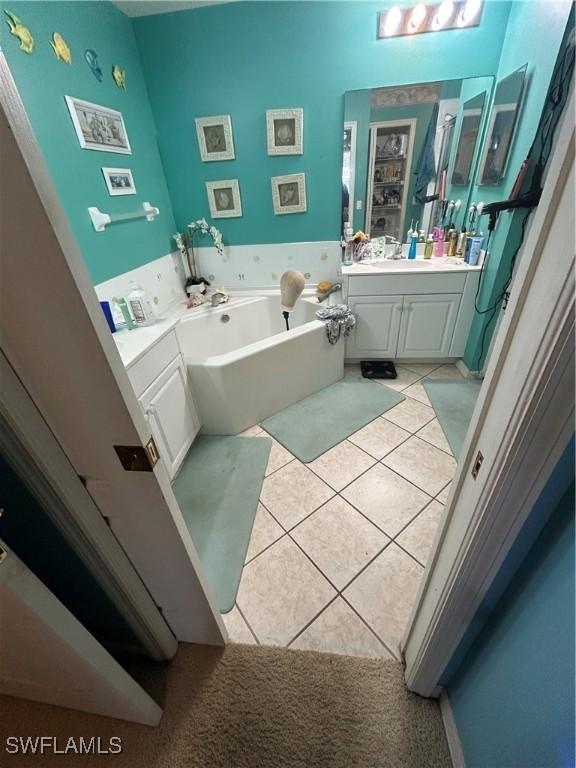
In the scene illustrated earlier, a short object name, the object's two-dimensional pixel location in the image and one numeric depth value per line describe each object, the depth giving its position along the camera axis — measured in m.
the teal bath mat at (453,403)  2.02
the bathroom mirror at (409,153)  2.24
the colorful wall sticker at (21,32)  1.35
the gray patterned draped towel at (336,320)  2.33
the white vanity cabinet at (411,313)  2.38
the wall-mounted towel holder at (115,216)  1.82
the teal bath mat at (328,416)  2.04
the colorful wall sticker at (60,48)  1.55
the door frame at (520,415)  0.39
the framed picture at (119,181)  1.94
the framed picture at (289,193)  2.55
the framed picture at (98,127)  1.70
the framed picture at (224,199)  2.59
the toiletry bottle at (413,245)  2.63
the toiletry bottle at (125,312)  1.76
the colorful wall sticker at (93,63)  1.77
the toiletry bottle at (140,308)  1.82
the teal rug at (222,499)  1.40
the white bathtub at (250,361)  2.01
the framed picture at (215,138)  2.39
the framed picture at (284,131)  2.33
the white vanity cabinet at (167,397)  1.54
